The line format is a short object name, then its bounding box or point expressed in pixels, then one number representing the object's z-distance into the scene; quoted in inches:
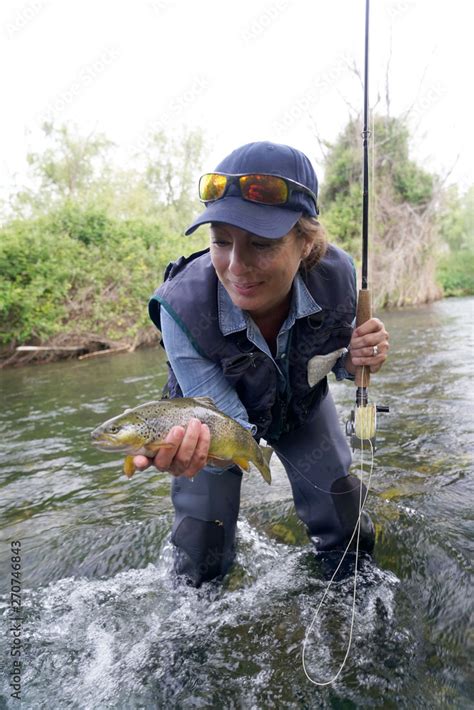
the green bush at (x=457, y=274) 1357.0
